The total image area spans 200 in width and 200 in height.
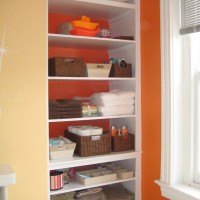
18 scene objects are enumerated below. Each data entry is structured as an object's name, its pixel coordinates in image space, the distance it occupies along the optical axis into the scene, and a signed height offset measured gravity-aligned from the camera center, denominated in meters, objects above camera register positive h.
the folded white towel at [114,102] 2.38 -0.06
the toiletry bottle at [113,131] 2.48 -0.33
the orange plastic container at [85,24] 2.21 +0.58
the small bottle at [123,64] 2.44 +0.27
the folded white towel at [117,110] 2.37 -0.13
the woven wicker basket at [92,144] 2.26 -0.42
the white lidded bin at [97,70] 2.33 +0.22
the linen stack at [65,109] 2.17 -0.11
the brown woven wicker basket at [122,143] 2.43 -0.43
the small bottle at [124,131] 2.46 -0.33
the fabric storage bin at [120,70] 2.42 +0.22
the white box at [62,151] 2.16 -0.44
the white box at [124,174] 2.43 -0.71
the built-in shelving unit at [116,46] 2.22 +0.46
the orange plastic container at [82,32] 2.23 +0.52
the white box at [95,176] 2.31 -0.71
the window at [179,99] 2.04 -0.03
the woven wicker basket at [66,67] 2.20 +0.23
